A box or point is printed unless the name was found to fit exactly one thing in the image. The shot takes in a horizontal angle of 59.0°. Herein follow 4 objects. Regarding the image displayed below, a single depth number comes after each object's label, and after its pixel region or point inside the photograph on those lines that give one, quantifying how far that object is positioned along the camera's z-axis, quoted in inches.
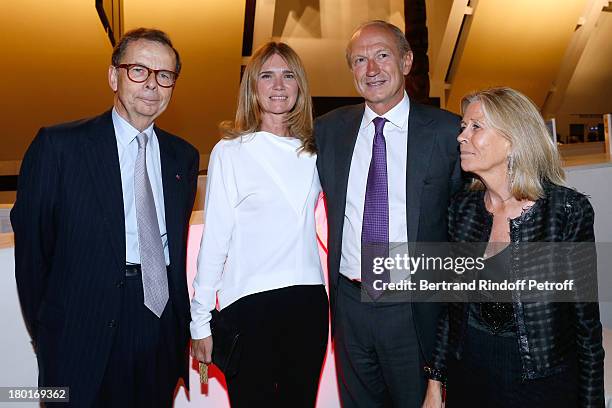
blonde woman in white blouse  77.5
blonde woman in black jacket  66.6
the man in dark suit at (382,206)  81.6
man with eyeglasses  68.8
